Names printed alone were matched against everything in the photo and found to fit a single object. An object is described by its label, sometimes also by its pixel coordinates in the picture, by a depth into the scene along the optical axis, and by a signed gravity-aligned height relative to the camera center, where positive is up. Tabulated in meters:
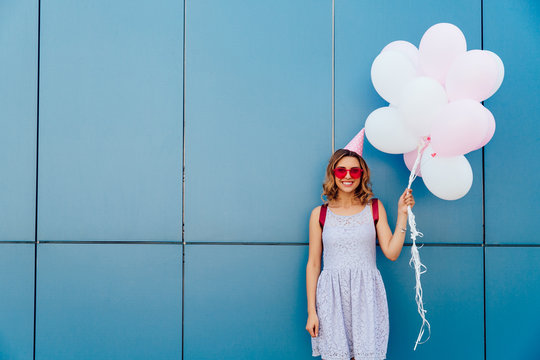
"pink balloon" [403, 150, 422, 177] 2.38 +0.18
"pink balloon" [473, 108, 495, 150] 2.11 +0.32
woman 2.17 -0.49
